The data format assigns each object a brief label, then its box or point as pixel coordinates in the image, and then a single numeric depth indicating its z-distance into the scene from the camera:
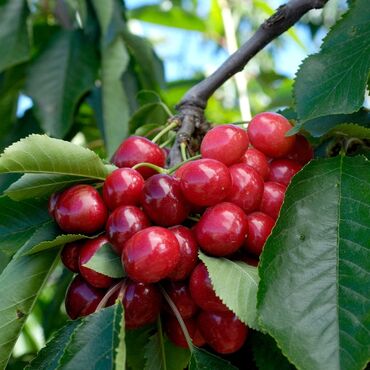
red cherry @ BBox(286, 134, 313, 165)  0.30
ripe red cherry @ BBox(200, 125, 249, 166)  0.29
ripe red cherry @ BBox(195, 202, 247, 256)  0.25
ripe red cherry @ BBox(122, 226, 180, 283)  0.24
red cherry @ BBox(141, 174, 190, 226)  0.26
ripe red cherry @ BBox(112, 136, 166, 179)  0.30
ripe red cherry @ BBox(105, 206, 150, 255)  0.26
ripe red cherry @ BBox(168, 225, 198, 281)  0.25
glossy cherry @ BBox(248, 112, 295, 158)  0.30
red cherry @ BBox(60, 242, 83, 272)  0.28
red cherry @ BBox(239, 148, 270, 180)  0.29
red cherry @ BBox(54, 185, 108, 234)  0.27
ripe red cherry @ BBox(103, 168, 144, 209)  0.27
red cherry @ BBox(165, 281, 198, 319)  0.26
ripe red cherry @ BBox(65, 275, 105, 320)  0.27
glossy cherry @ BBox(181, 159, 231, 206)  0.26
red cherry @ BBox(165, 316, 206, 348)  0.27
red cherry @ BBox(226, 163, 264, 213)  0.27
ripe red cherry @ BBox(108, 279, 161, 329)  0.25
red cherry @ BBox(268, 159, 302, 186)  0.29
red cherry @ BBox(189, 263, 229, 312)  0.24
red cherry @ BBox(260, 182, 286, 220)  0.28
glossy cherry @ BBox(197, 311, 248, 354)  0.25
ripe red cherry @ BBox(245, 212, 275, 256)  0.26
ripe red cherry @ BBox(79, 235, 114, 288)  0.26
